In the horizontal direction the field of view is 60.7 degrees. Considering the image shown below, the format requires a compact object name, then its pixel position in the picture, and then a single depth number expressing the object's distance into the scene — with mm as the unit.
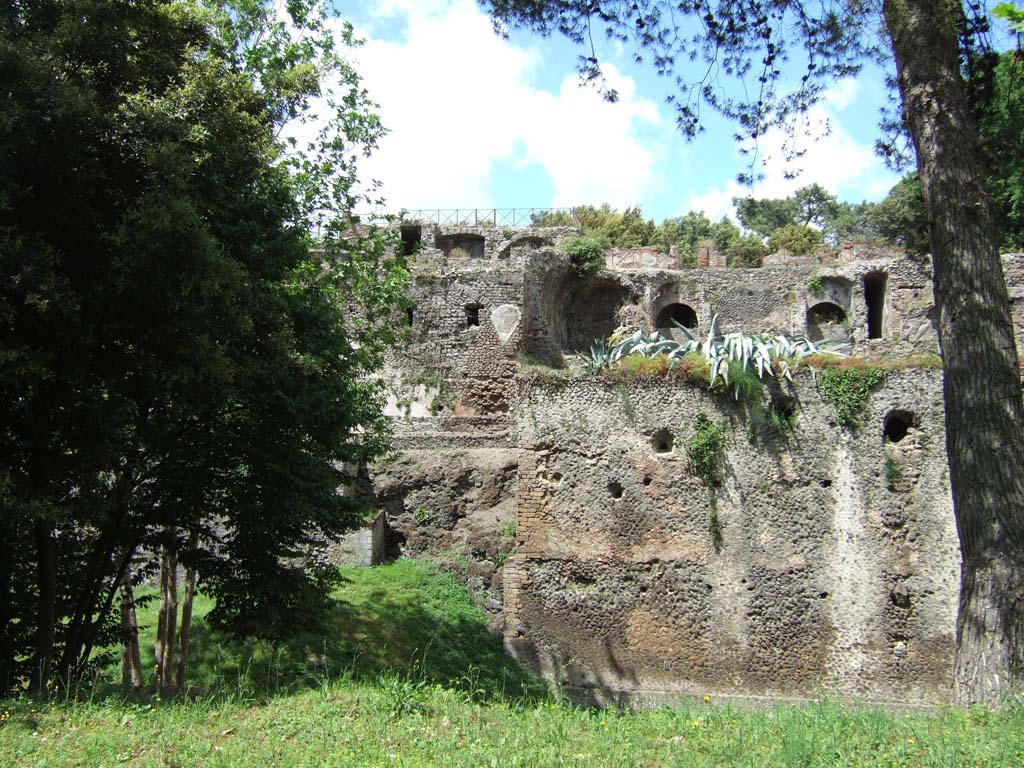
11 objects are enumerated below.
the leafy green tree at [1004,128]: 8914
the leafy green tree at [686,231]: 43784
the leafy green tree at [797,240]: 41119
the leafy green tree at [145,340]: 7305
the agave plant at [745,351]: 12719
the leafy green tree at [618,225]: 40719
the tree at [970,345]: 6902
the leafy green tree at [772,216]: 53312
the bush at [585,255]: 26891
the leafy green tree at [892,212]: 42312
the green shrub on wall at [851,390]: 12430
